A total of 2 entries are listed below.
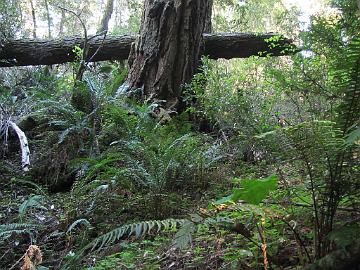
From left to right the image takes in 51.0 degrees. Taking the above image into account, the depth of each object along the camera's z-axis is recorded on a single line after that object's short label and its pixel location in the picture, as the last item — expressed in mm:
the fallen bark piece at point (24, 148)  4908
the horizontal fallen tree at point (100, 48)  7609
